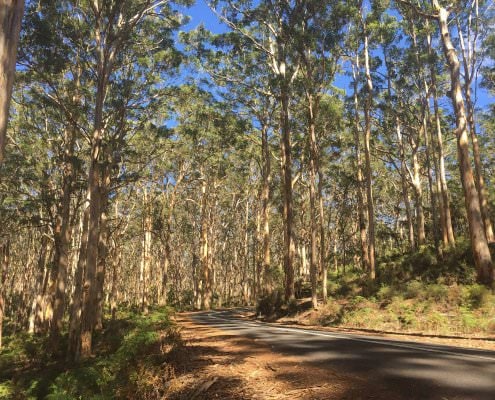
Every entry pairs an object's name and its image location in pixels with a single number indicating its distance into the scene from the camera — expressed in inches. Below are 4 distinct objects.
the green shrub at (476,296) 536.1
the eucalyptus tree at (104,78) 572.4
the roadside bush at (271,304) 835.7
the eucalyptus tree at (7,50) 149.9
